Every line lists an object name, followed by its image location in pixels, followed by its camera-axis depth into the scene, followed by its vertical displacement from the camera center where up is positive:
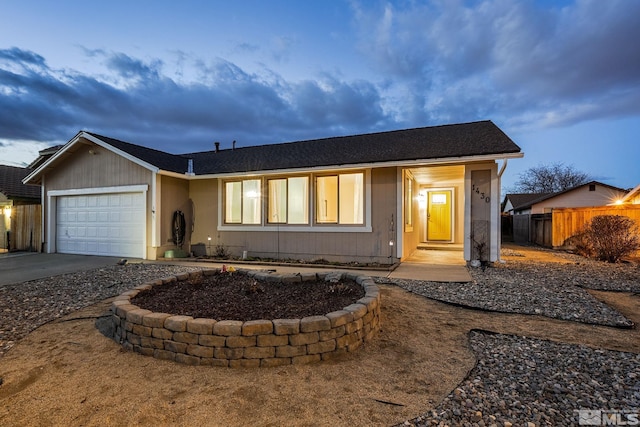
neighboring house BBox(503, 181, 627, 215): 18.62 +1.37
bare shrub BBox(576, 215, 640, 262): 8.17 -0.52
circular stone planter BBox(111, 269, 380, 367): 2.72 -1.16
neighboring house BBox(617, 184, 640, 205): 12.44 +0.94
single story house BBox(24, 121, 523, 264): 7.57 +0.71
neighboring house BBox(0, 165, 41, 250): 11.51 +0.93
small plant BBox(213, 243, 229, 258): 9.50 -1.10
